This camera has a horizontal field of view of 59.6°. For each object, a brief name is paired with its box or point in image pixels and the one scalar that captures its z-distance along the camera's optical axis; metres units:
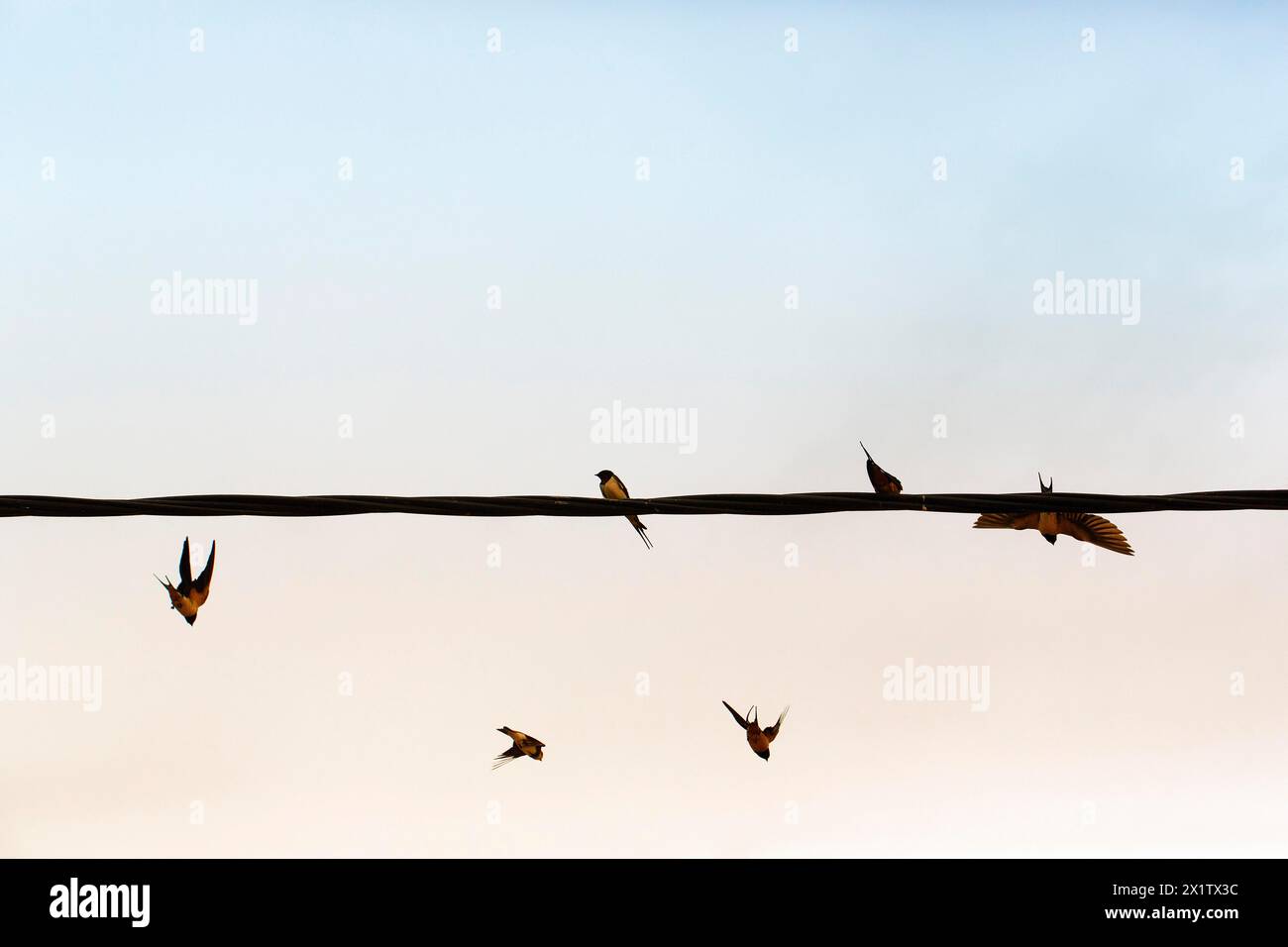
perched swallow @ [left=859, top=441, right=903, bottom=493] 6.34
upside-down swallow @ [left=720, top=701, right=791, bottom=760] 7.32
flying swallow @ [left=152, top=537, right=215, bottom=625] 4.43
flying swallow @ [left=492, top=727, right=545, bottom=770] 8.45
